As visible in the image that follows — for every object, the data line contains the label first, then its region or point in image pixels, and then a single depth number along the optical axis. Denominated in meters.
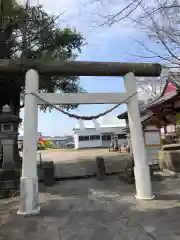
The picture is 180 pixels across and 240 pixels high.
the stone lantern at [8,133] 7.24
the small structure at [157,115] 8.90
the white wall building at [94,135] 28.05
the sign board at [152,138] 8.92
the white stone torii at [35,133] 4.18
